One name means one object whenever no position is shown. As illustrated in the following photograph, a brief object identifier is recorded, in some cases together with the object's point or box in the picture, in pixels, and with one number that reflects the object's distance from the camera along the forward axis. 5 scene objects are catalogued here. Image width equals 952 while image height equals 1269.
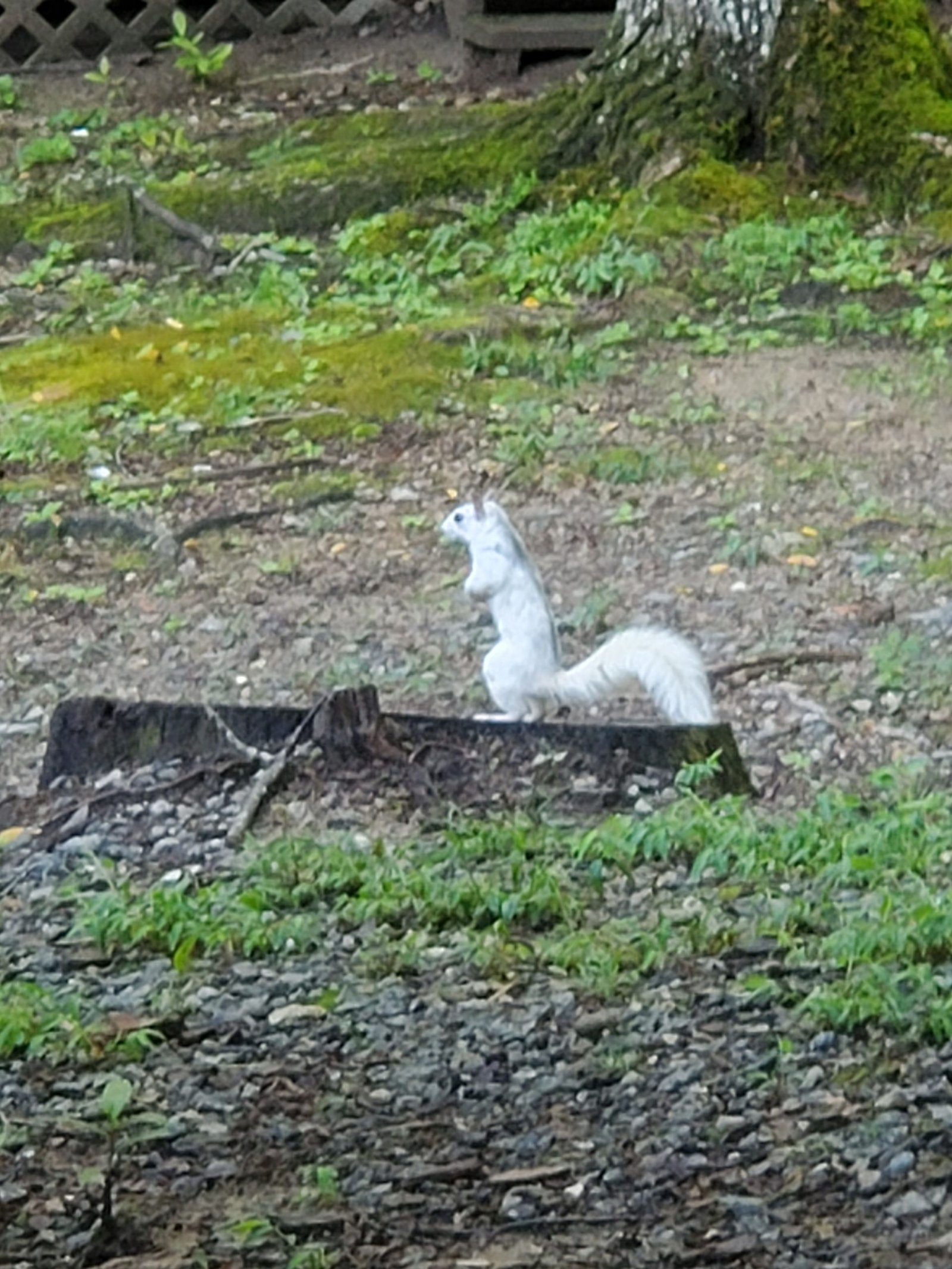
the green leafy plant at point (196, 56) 25.62
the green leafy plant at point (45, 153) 23.47
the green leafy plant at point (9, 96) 25.81
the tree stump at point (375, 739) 10.24
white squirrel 10.88
